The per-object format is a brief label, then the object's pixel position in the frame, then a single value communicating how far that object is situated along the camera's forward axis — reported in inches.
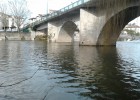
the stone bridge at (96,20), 645.7
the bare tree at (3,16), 1737.0
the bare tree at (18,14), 1681.3
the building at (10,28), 1985.7
